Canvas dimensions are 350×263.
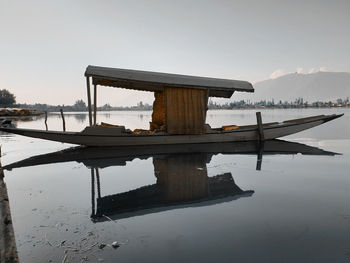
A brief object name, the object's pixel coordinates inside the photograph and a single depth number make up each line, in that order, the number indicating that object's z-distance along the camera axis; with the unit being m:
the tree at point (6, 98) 101.13
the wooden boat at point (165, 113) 12.56
